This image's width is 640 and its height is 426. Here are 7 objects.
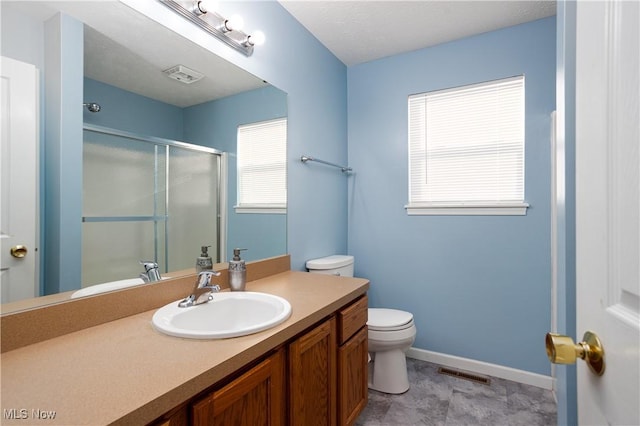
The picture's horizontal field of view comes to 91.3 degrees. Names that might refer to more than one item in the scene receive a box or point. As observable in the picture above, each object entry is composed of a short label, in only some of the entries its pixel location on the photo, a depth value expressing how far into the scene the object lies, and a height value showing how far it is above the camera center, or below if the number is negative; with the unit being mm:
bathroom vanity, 634 -376
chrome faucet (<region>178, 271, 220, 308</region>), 1208 -313
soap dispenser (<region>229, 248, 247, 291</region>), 1443 -292
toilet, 1961 -842
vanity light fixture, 1354 +894
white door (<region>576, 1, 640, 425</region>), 396 +13
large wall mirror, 959 +320
